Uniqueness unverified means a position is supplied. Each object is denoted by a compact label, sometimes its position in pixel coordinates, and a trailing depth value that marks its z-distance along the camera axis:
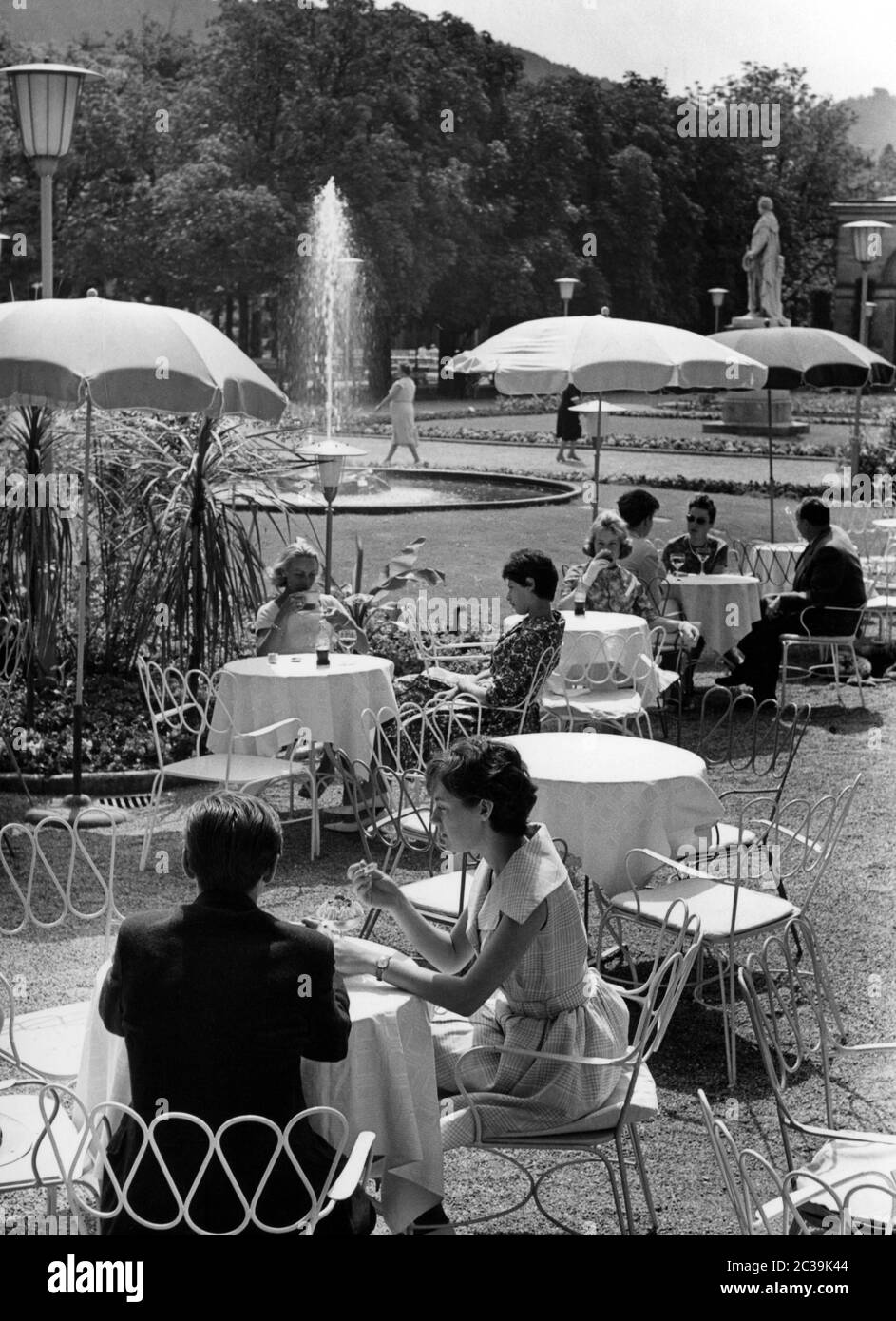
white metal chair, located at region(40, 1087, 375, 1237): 2.79
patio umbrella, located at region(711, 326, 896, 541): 12.03
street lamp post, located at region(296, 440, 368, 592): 9.55
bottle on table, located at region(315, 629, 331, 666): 7.36
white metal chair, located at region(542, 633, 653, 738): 8.21
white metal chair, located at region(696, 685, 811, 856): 7.98
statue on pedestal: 36.09
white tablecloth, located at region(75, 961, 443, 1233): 3.27
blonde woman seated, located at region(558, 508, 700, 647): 8.89
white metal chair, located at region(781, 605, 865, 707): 9.61
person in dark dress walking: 28.14
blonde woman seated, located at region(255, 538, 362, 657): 7.80
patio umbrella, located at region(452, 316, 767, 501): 9.45
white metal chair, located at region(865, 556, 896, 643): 10.94
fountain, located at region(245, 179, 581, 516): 44.94
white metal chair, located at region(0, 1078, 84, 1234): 3.14
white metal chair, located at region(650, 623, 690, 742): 8.73
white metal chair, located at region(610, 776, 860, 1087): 4.72
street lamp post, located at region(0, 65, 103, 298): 8.55
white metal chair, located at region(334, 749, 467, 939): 4.82
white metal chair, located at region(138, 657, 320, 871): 6.74
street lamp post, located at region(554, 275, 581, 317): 24.72
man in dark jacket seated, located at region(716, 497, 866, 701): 9.54
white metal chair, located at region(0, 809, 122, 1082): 3.79
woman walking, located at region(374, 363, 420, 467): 26.09
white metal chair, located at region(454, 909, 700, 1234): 3.50
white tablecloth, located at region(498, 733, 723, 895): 5.17
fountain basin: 21.05
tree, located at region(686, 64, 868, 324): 52.34
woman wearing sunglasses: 10.25
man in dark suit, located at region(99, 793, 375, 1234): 2.85
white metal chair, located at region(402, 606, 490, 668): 8.71
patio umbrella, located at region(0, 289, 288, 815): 6.54
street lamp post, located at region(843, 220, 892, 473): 16.48
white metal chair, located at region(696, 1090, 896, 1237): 2.77
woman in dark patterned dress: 6.79
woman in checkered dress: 3.53
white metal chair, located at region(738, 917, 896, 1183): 3.35
